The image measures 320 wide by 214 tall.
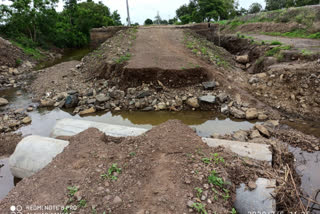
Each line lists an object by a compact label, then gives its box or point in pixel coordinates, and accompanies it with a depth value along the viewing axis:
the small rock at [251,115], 7.18
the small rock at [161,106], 8.23
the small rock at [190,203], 2.68
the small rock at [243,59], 13.07
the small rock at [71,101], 8.99
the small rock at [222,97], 8.07
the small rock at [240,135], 5.59
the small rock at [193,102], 8.13
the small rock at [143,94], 8.71
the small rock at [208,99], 8.01
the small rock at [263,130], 5.95
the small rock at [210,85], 8.70
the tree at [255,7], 40.62
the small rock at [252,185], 3.08
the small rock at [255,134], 5.75
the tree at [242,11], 43.00
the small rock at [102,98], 8.79
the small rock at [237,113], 7.31
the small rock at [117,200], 2.82
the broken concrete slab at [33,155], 4.19
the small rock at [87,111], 8.47
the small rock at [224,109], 7.66
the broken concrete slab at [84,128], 5.20
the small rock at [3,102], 9.73
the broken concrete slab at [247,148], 4.06
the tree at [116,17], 42.10
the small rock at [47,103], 9.38
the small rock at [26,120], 7.89
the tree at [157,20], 49.65
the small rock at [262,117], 7.11
